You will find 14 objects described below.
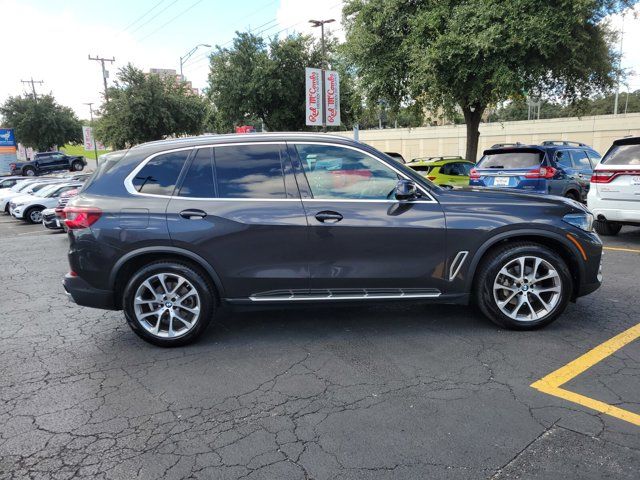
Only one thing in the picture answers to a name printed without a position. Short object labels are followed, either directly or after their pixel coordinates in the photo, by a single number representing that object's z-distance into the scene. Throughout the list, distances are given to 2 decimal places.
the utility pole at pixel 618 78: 17.78
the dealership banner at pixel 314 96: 14.98
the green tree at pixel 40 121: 47.33
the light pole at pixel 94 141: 35.87
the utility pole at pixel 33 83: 61.46
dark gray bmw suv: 4.12
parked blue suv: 10.18
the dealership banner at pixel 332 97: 15.30
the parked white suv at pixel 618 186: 7.44
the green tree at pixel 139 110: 31.83
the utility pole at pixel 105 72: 33.74
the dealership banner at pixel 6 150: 39.69
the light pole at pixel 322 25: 25.27
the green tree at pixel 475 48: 12.62
